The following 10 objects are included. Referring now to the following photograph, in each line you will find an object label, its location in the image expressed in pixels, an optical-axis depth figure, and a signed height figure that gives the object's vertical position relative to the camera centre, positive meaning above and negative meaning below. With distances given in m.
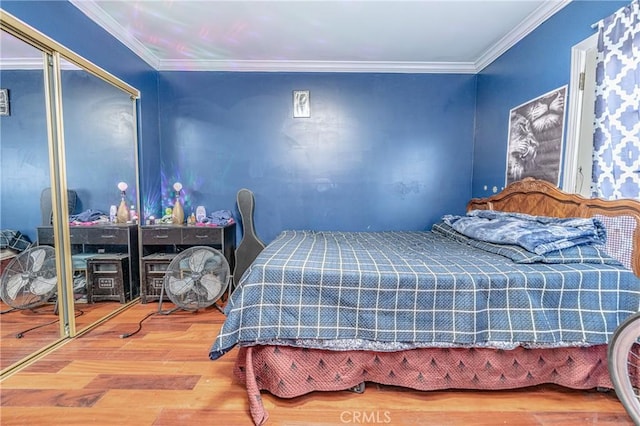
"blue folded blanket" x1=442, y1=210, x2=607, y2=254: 1.66 -0.28
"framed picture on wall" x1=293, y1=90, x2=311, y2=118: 3.33 +1.00
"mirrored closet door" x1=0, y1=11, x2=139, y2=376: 1.85 -0.02
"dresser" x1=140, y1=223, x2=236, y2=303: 2.81 -0.59
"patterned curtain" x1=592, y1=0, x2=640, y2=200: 1.57 +0.50
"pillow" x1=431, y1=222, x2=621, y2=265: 1.60 -0.40
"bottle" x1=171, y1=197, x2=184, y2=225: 3.11 -0.33
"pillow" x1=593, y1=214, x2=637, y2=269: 1.59 -0.28
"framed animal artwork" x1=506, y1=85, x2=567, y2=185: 2.16 +0.44
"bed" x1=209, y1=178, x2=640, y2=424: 1.46 -0.73
